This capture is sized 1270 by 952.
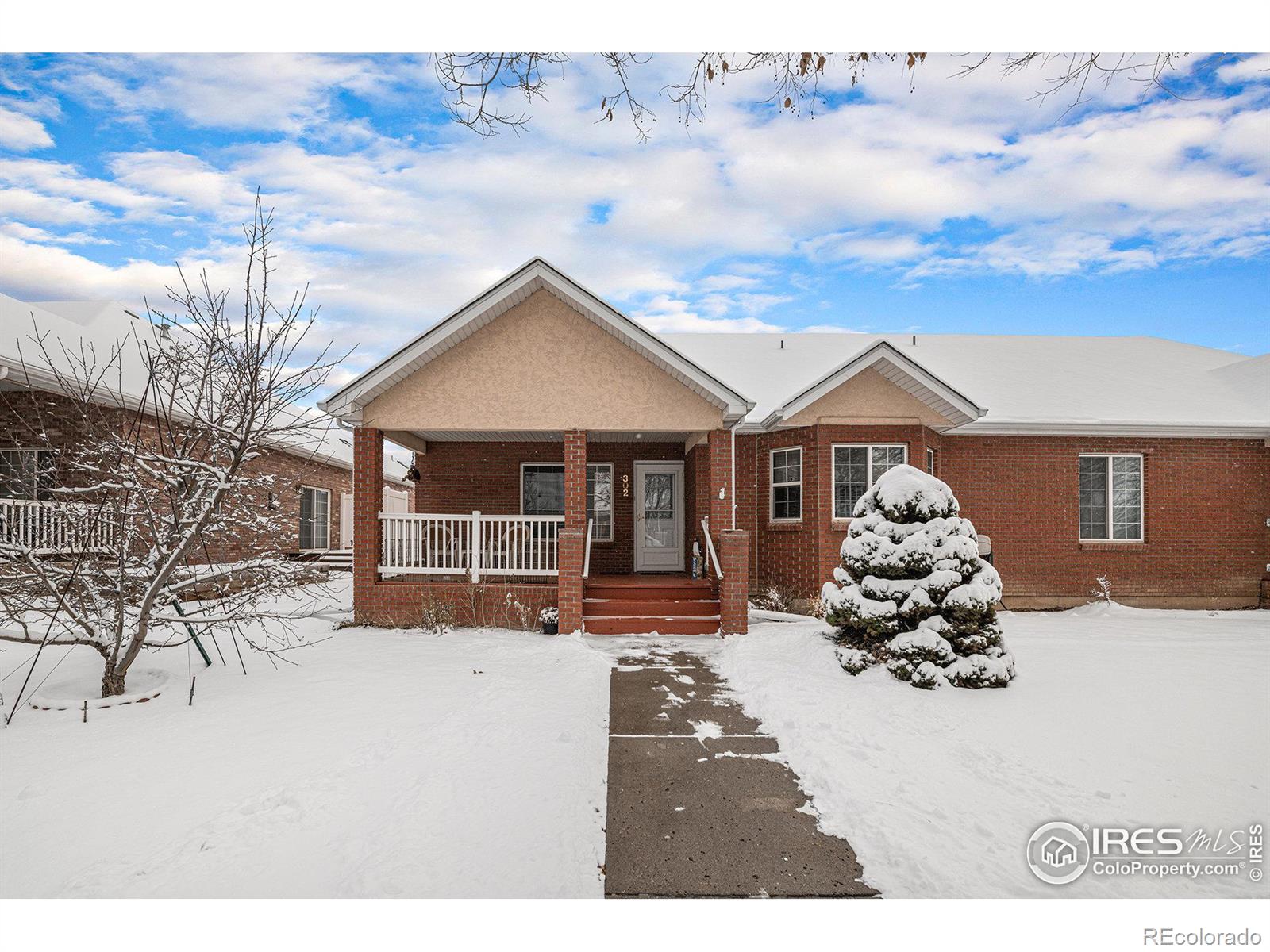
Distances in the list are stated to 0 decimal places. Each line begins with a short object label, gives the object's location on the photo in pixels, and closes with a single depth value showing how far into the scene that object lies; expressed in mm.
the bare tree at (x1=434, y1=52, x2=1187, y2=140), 3740
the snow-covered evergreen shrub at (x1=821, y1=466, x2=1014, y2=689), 6238
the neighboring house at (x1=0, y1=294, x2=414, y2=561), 9953
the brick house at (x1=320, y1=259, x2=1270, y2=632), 9555
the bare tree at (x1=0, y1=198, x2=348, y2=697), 5246
